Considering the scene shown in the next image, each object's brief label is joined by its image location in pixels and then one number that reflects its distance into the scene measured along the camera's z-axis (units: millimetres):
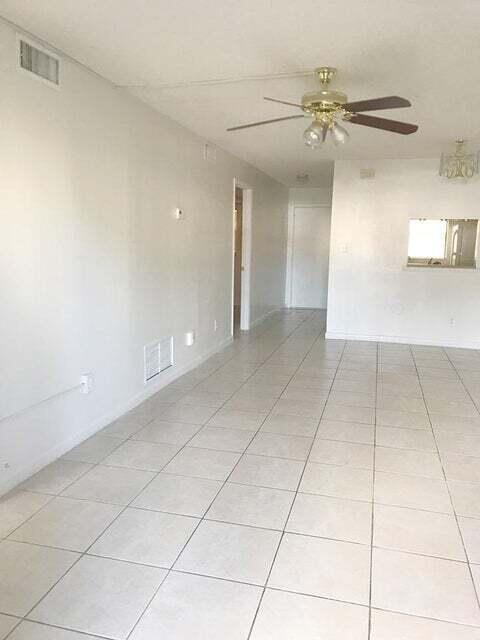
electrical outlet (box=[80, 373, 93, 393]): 3303
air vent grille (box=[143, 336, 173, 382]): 4246
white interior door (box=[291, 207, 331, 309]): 9391
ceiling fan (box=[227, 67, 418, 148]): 3002
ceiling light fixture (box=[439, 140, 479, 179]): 5770
